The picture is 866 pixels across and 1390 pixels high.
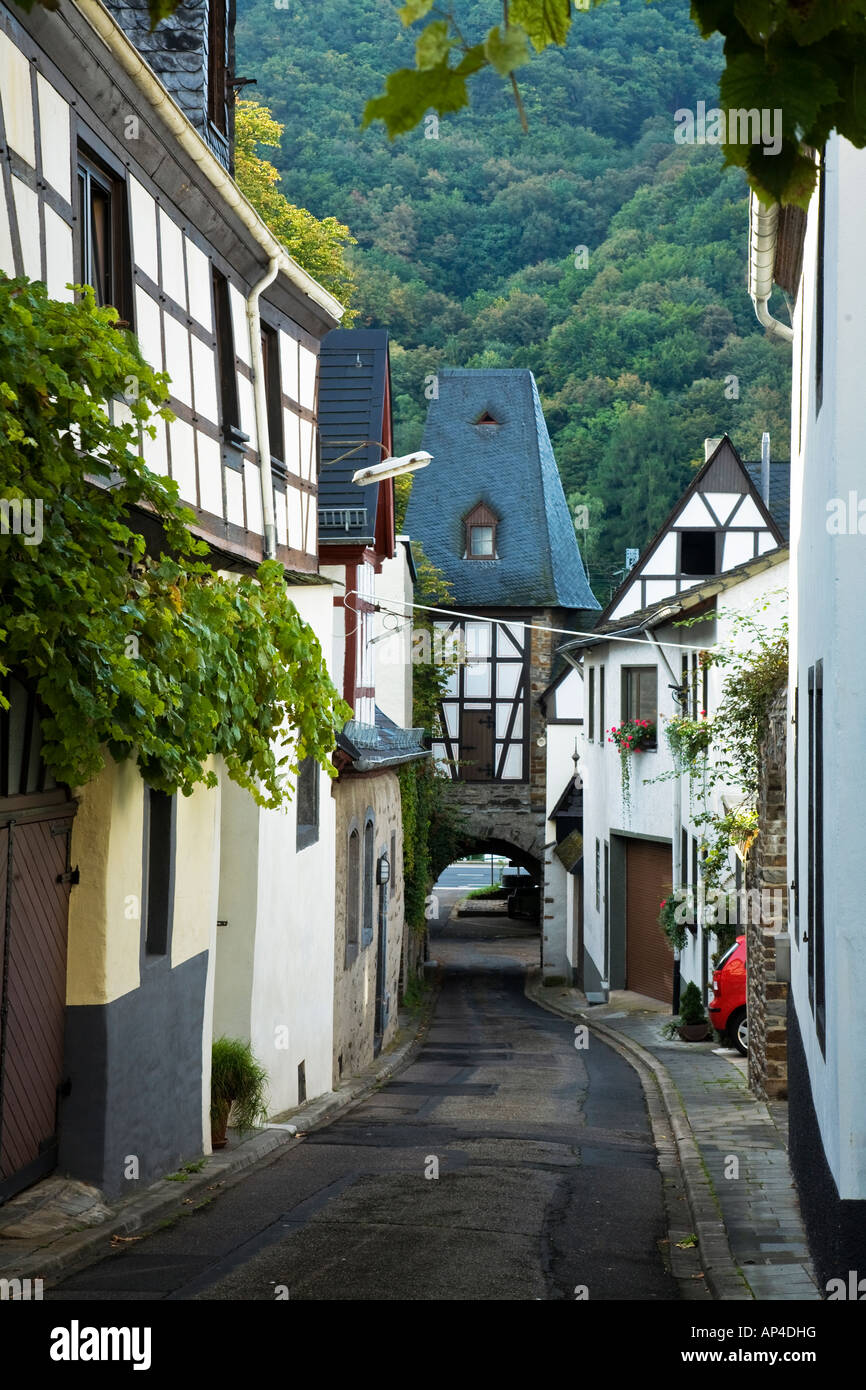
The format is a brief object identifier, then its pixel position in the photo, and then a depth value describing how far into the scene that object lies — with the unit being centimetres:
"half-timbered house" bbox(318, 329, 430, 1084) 1695
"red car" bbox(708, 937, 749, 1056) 1571
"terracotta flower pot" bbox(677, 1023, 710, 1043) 1862
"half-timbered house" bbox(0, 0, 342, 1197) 739
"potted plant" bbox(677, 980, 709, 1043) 1853
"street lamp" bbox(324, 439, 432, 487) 1694
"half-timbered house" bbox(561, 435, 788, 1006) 2142
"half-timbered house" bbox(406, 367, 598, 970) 3747
